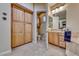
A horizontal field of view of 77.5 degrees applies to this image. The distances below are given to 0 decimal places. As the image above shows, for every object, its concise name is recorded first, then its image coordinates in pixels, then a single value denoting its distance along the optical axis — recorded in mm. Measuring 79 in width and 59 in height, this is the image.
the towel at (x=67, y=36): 1513
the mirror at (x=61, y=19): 2174
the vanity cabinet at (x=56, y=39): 2025
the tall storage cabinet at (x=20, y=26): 2017
